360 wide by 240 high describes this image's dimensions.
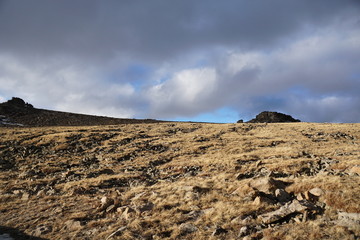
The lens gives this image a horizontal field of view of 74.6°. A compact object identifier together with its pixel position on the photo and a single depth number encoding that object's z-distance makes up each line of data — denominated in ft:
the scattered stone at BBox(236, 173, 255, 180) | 51.42
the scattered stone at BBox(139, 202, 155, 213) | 36.64
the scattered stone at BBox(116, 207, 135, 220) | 35.20
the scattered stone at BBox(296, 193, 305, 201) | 33.75
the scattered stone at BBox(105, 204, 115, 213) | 38.22
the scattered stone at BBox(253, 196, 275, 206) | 33.84
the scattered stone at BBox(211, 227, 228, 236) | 27.94
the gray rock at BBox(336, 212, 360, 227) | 25.76
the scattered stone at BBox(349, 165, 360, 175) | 43.92
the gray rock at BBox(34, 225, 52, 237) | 32.45
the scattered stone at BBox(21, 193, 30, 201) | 48.60
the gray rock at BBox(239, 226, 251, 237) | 27.16
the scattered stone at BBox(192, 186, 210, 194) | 43.43
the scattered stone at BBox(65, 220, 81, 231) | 33.24
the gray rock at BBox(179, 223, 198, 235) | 29.59
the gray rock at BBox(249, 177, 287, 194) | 38.63
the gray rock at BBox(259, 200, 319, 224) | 28.76
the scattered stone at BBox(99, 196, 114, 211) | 39.32
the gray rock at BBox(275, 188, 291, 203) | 35.29
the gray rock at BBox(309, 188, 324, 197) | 33.63
